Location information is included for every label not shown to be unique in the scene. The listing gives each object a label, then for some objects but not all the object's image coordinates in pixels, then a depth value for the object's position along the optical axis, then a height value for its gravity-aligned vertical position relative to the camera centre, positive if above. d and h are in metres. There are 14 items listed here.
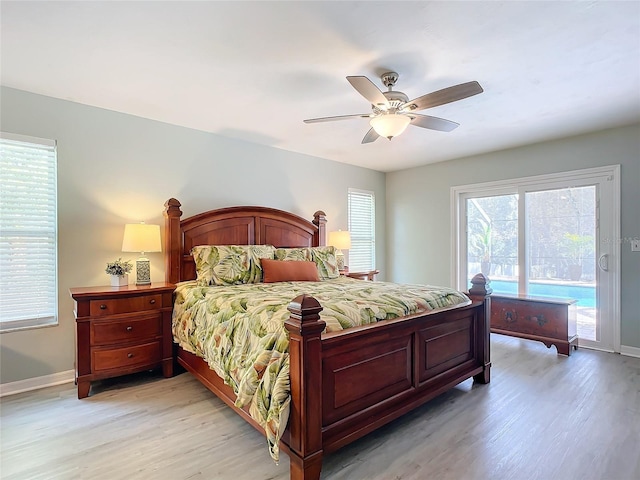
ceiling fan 2.23 +0.93
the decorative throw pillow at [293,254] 3.93 -0.19
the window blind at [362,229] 5.72 +0.12
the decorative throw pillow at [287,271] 3.56 -0.35
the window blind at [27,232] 2.91 +0.08
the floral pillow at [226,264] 3.38 -0.26
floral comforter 1.82 -0.53
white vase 3.19 -0.37
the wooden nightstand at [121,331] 2.79 -0.77
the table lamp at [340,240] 4.89 -0.05
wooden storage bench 3.81 -0.99
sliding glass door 3.96 -0.09
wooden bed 1.75 -0.83
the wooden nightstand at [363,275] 4.72 -0.54
